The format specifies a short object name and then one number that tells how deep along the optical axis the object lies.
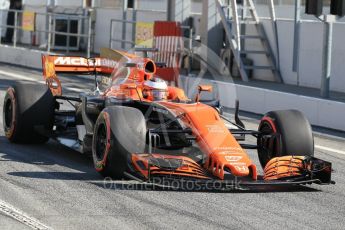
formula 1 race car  18.42
